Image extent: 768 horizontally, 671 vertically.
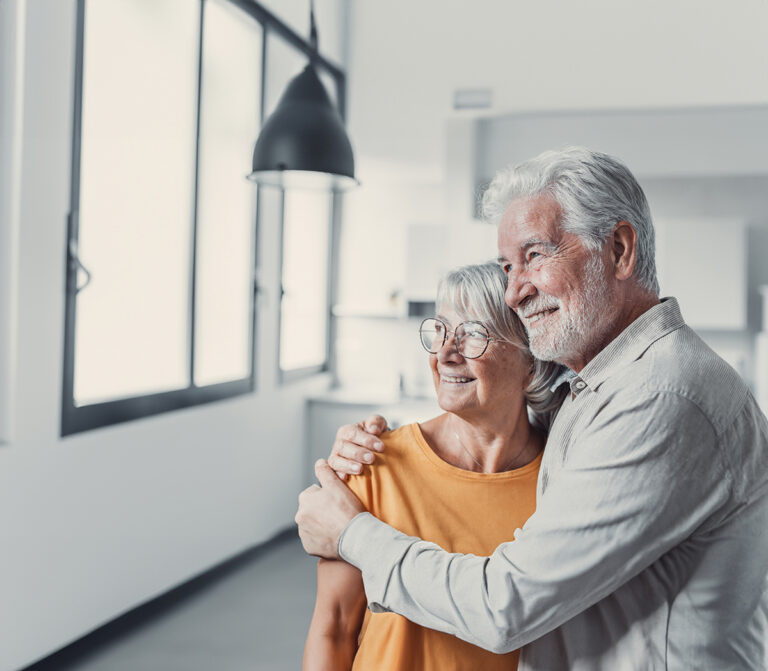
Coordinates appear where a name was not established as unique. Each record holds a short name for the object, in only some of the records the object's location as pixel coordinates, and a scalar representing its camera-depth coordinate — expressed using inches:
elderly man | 38.7
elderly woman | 53.2
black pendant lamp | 120.3
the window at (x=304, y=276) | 201.8
